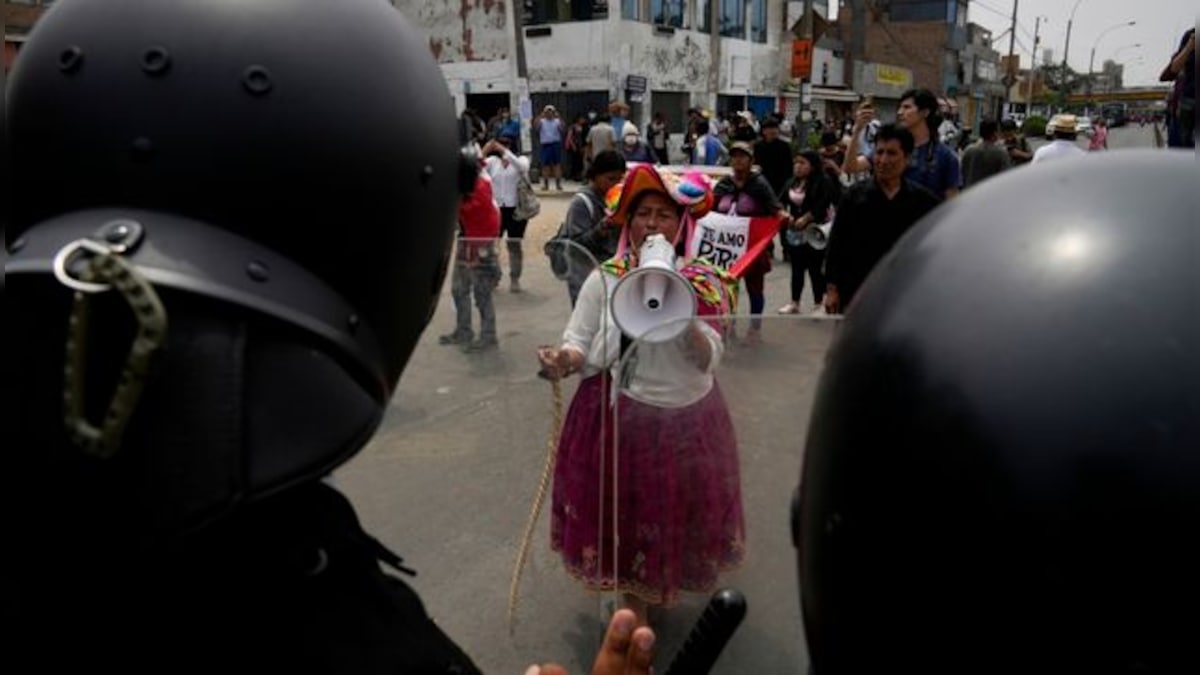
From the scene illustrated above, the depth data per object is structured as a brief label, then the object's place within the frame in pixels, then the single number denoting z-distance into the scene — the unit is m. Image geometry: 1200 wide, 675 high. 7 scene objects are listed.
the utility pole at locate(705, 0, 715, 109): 29.22
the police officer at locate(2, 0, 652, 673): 0.76
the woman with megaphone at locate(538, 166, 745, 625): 1.87
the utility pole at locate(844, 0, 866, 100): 40.41
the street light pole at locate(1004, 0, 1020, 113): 46.06
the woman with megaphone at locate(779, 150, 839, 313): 6.73
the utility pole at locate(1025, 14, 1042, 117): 54.66
